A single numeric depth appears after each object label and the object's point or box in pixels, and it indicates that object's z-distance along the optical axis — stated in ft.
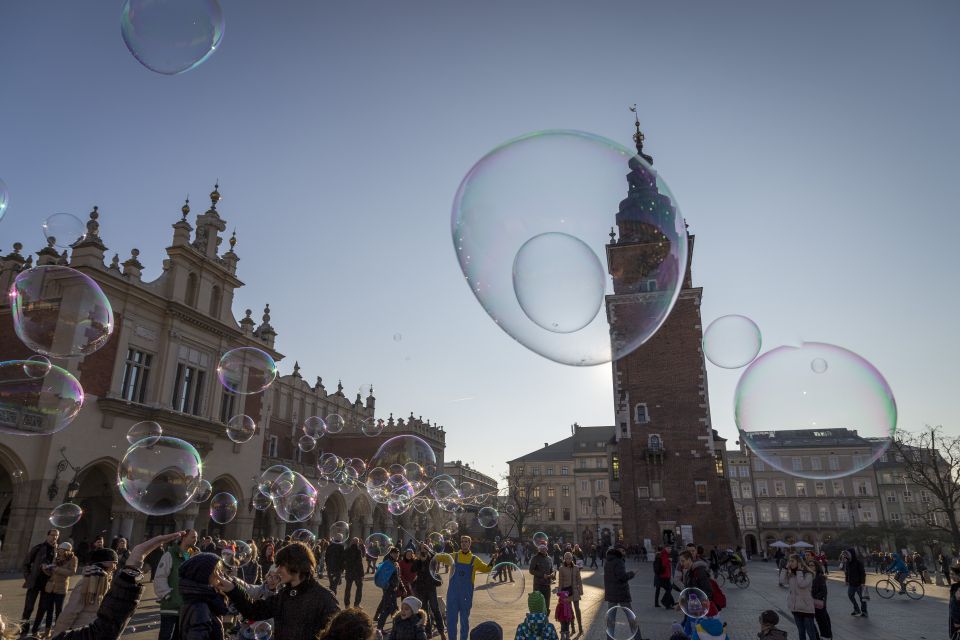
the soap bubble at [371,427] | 146.51
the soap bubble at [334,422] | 73.82
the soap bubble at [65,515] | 46.10
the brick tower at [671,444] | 131.03
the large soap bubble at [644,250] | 24.56
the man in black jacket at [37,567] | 31.86
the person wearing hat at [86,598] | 18.58
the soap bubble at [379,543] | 46.60
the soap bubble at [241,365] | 63.26
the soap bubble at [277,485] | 56.08
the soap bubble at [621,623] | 22.65
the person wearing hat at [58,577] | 31.50
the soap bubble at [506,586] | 29.19
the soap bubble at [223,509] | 57.72
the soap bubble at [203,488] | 63.59
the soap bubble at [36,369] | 32.73
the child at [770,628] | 19.54
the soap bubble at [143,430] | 67.80
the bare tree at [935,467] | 109.70
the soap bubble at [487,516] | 54.42
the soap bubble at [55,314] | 31.35
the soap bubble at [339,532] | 50.65
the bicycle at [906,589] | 65.46
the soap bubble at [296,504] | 53.06
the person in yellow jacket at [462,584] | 30.68
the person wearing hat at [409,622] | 17.13
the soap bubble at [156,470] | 33.68
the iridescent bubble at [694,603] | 22.49
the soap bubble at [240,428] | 85.17
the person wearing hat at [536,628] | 17.90
